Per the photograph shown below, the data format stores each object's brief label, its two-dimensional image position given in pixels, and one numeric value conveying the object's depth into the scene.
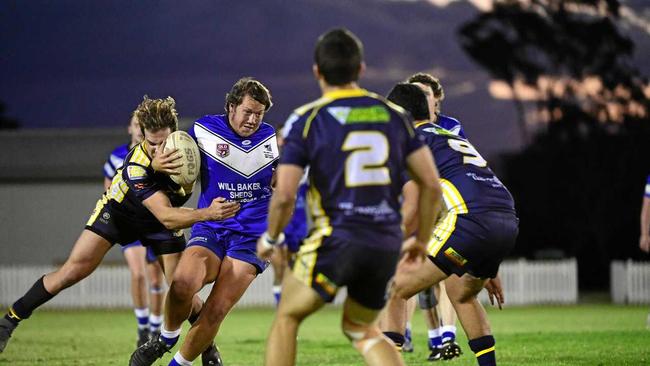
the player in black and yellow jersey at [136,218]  17.00
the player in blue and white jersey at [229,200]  17.02
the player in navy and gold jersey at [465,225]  15.86
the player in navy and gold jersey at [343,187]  11.90
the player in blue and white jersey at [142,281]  26.67
